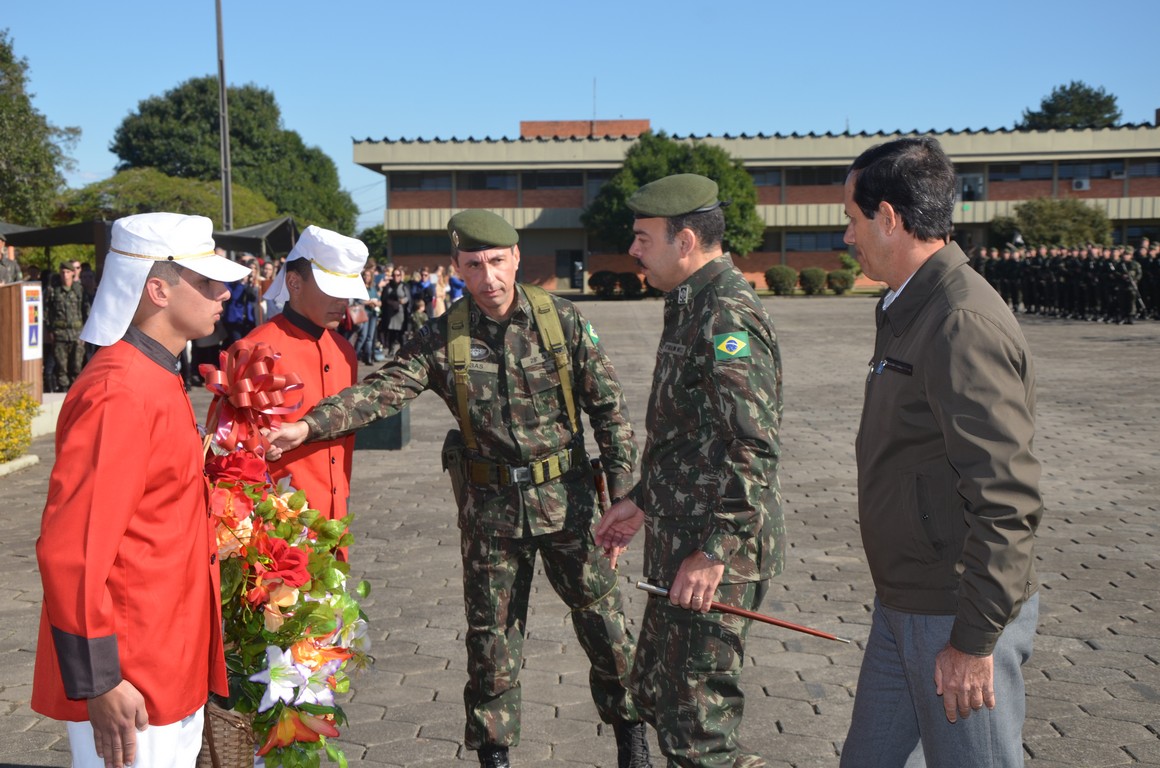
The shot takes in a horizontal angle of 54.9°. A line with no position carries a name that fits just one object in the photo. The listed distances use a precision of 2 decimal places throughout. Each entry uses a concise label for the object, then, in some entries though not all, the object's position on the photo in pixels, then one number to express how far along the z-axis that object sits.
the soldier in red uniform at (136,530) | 2.49
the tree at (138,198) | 44.03
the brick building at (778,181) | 64.44
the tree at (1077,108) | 108.06
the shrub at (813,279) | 55.56
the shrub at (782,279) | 55.59
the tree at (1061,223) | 53.78
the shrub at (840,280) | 55.69
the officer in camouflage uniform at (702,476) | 3.29
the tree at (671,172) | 57.62
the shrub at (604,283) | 55.03
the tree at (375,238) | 92.00
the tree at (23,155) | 38.84
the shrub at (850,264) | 58.59
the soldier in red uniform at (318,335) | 4.33
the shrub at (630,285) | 54.31
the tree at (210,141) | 78.62
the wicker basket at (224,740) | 3.18
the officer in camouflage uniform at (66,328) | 17.19
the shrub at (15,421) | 10.62
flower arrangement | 3.32
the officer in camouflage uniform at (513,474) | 4.13
